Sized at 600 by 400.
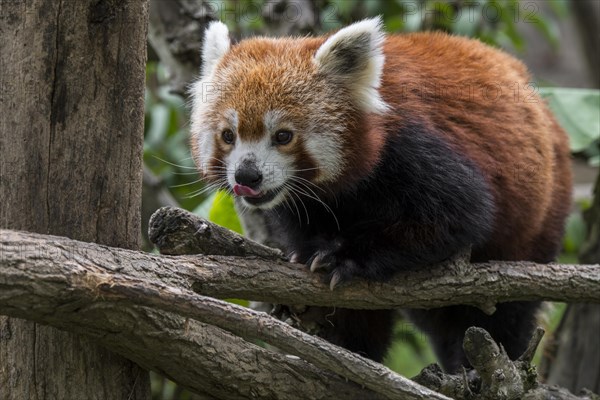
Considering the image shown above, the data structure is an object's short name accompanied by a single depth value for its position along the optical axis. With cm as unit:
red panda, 759
